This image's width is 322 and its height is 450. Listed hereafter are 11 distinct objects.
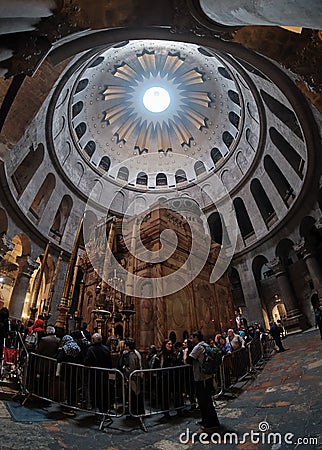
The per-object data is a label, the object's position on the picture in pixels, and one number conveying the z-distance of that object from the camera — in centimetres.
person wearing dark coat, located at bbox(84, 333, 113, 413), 532
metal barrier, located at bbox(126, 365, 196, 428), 536
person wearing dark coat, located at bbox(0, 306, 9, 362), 640
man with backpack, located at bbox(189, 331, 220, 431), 452
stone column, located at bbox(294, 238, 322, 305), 1802
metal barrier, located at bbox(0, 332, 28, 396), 612
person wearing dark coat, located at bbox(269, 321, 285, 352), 1164
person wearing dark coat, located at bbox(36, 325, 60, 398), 589
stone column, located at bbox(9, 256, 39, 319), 1689
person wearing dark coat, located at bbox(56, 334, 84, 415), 560
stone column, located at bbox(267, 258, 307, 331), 1892
